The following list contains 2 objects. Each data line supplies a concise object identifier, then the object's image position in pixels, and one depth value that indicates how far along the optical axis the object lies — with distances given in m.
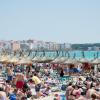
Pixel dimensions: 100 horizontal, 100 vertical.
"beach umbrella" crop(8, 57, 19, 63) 27.05
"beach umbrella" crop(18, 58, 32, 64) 25.69
